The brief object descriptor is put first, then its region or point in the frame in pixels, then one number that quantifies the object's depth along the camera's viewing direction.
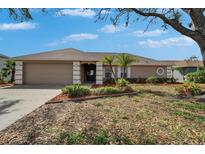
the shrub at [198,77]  12.45
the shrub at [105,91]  6.24
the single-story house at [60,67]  9.68
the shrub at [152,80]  11.77
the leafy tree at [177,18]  4.96
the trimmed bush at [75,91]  5.77
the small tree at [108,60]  10.20
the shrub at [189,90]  6.88
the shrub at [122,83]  7.68
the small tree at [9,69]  11.47
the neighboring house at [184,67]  17.92
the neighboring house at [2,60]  15.18
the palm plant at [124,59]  10.73
